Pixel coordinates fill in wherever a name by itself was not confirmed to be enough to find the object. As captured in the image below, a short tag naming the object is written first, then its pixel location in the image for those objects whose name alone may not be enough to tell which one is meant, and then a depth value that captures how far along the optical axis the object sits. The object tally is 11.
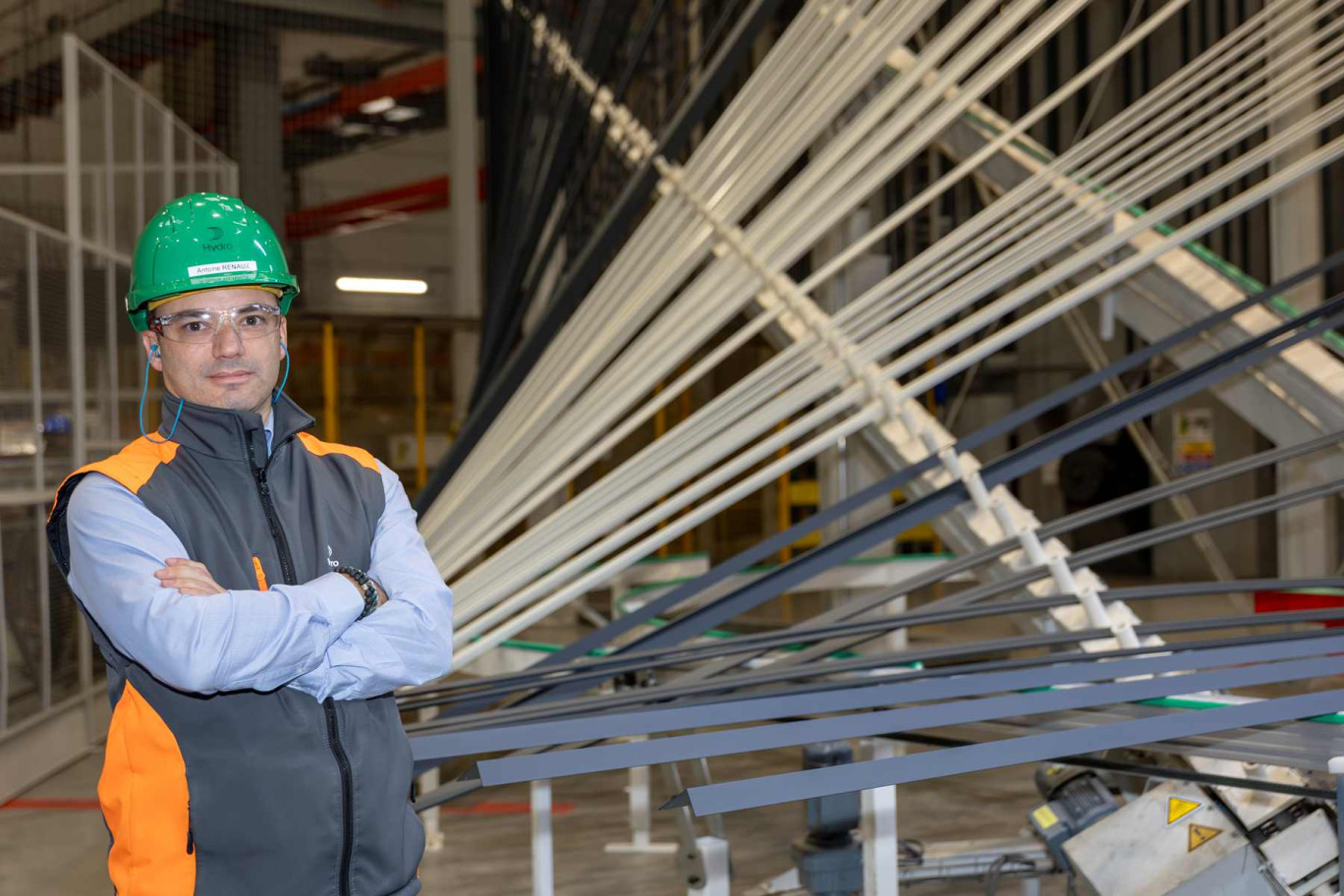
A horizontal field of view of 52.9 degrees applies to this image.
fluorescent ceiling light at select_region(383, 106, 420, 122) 13.70
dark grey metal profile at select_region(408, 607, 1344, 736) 2.01
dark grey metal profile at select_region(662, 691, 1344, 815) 1.29
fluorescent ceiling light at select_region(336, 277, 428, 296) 12.46
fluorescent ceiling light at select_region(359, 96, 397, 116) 13.59
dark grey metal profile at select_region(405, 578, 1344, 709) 2.22
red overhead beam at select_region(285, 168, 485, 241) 12.76
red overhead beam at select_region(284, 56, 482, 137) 13.31
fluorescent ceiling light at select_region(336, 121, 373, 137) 13.45
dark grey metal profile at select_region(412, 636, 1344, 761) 1.56
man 1.30
